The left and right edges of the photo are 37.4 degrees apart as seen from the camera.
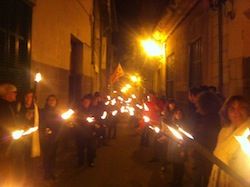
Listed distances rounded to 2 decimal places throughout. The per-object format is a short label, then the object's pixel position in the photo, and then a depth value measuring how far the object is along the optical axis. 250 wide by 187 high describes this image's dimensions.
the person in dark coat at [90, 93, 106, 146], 10.20
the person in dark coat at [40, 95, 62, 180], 7.86
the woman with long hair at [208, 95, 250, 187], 3.62
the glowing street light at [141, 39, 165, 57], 18.53
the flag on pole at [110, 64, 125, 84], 20.20
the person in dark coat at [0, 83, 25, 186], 5.83
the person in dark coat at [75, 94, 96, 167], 9.33
